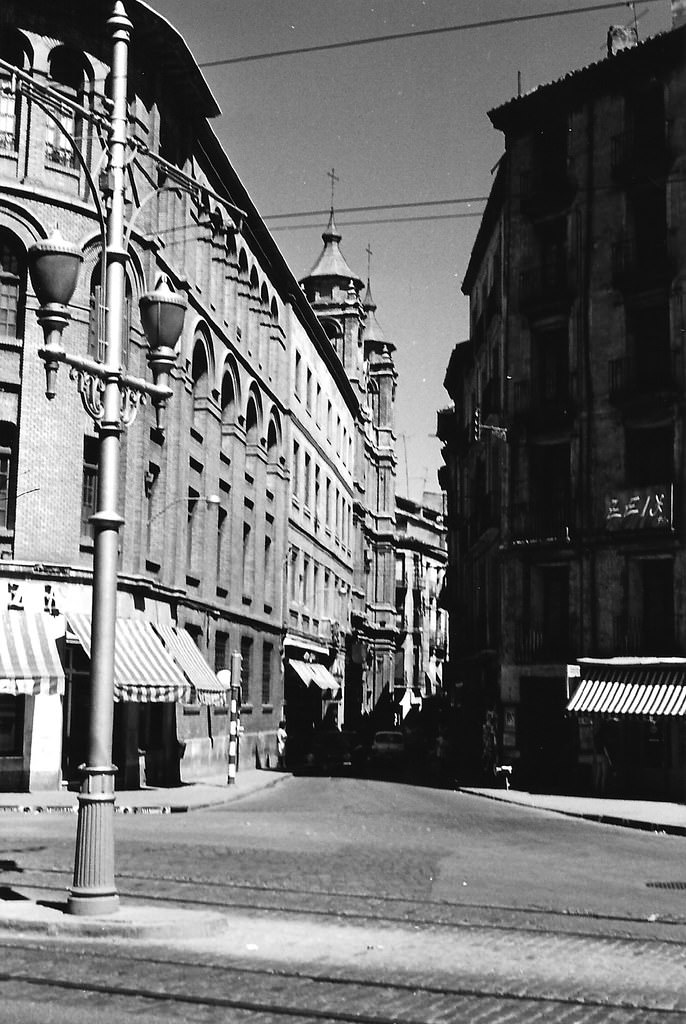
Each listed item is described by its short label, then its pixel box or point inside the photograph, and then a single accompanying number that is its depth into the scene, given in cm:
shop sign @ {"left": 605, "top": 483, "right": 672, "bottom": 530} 3155
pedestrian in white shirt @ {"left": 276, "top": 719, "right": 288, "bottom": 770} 4441
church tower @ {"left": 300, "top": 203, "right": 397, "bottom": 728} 7538
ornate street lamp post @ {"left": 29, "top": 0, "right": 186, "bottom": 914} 1098
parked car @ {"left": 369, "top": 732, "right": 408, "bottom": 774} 4647
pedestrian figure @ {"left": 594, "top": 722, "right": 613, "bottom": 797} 3148
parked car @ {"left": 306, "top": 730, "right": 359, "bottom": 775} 4388
